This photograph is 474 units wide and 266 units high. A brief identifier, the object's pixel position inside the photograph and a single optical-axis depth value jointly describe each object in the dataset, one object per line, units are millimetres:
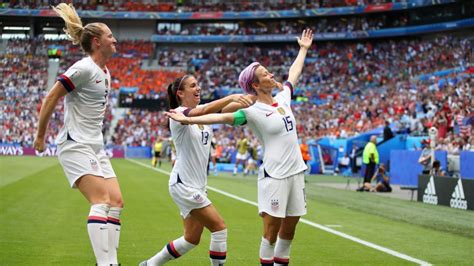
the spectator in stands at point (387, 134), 32381
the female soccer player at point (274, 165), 6949
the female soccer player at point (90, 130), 6707
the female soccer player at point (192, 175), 7238
